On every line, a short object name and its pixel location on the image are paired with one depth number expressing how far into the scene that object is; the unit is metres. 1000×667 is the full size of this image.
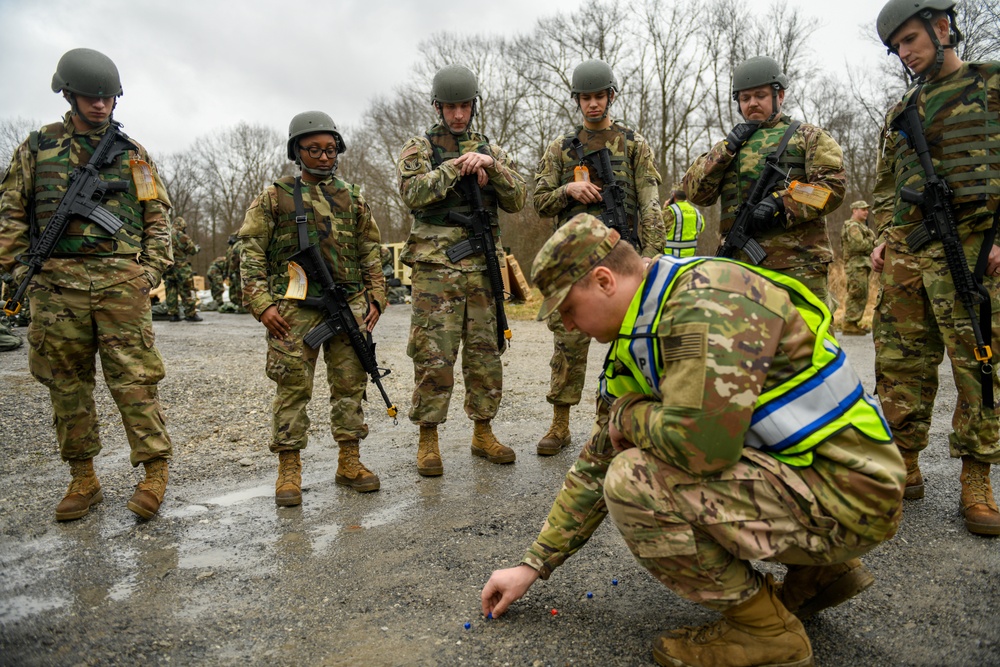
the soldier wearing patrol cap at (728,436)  2.02
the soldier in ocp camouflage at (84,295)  3.88
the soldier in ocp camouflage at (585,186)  4.92
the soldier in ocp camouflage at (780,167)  4.34
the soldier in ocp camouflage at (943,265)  3.51
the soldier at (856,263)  11.62
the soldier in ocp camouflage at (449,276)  4.61
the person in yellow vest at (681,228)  9.50
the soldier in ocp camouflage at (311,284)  4.18
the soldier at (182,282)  16.19
